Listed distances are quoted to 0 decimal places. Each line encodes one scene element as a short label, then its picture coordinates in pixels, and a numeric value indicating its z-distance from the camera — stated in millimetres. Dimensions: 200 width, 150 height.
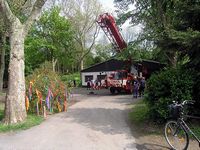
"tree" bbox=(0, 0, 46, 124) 7126
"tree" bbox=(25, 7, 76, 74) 25328
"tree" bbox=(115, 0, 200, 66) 5382
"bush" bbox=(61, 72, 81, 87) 28507
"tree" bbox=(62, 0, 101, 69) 33331
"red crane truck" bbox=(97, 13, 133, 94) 16821
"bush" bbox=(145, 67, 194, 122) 5635
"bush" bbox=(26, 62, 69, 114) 9035
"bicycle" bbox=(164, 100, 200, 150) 4517
